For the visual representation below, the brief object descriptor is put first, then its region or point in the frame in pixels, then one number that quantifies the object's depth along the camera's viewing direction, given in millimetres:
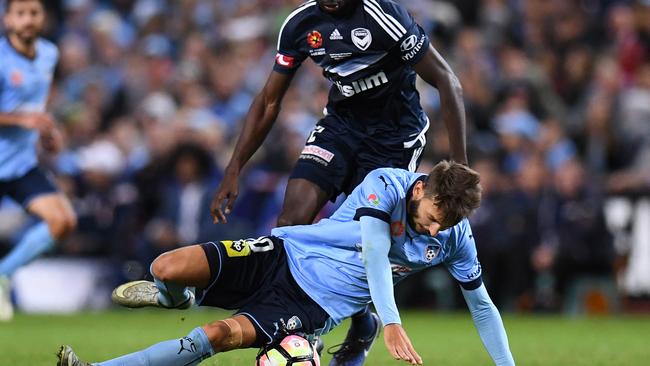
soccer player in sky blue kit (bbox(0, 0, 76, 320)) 23984
